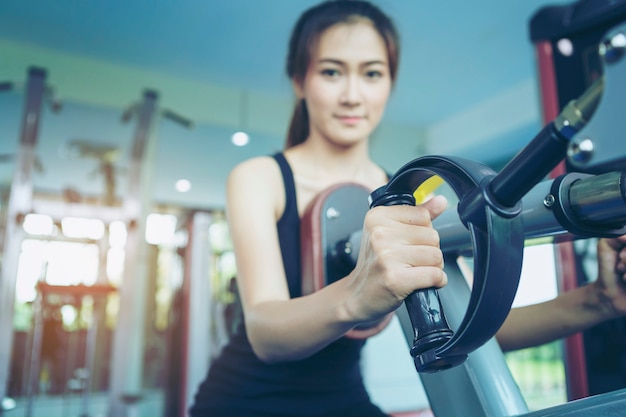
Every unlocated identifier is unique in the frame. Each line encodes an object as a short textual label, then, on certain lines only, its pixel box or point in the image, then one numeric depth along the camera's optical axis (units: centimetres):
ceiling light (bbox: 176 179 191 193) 277
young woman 52
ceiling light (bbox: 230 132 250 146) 267
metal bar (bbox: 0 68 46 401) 206
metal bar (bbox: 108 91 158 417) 217
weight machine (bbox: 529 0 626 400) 79
